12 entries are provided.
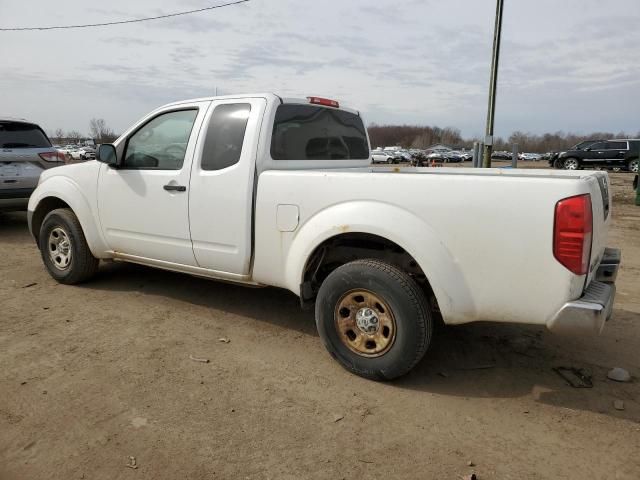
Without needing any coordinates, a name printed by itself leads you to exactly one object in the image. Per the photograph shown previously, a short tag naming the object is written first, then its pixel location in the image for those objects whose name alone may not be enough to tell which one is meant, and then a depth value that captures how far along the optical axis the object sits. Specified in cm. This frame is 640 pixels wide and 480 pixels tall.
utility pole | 1013
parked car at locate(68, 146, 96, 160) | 5612
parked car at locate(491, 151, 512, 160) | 6720
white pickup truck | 264
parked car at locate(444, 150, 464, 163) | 5710
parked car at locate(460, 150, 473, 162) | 6072
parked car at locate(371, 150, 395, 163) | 5259
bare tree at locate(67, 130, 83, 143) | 11025
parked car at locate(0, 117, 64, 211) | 768
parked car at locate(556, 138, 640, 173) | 2428
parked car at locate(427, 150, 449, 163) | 5155
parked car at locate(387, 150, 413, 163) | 5402
